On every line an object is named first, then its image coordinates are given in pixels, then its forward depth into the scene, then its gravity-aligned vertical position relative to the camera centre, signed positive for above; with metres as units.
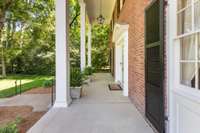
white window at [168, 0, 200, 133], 1.29 -0.01
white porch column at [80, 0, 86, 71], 6.03 +1.14
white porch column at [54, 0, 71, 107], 3.04 +0.31
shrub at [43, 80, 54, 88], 5.62 -0.92
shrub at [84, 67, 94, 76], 5.91 -0.31
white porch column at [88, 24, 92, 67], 7.18 +1.08
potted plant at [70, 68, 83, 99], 3.68 -0.59
